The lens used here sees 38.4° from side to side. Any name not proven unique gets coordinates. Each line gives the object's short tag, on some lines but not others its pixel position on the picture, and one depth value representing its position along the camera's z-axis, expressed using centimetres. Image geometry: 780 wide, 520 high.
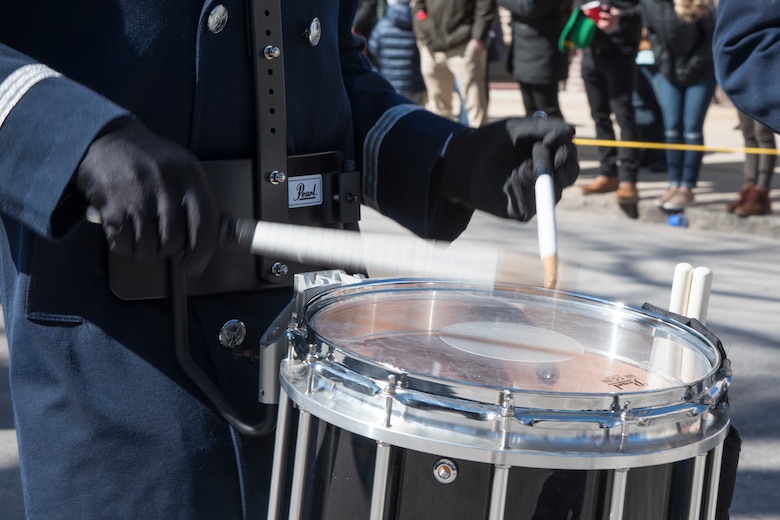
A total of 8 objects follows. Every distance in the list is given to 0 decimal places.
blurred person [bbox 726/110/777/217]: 737
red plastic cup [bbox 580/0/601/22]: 748
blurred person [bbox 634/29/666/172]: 879
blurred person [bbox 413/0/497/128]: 883
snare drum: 123
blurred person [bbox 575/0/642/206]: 758
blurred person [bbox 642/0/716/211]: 725
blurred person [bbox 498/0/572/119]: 800
